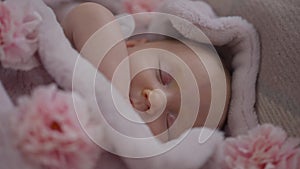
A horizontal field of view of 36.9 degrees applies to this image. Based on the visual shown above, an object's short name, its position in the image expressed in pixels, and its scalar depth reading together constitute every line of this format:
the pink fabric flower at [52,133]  0.59
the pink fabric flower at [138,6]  1.04
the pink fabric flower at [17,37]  0.69
